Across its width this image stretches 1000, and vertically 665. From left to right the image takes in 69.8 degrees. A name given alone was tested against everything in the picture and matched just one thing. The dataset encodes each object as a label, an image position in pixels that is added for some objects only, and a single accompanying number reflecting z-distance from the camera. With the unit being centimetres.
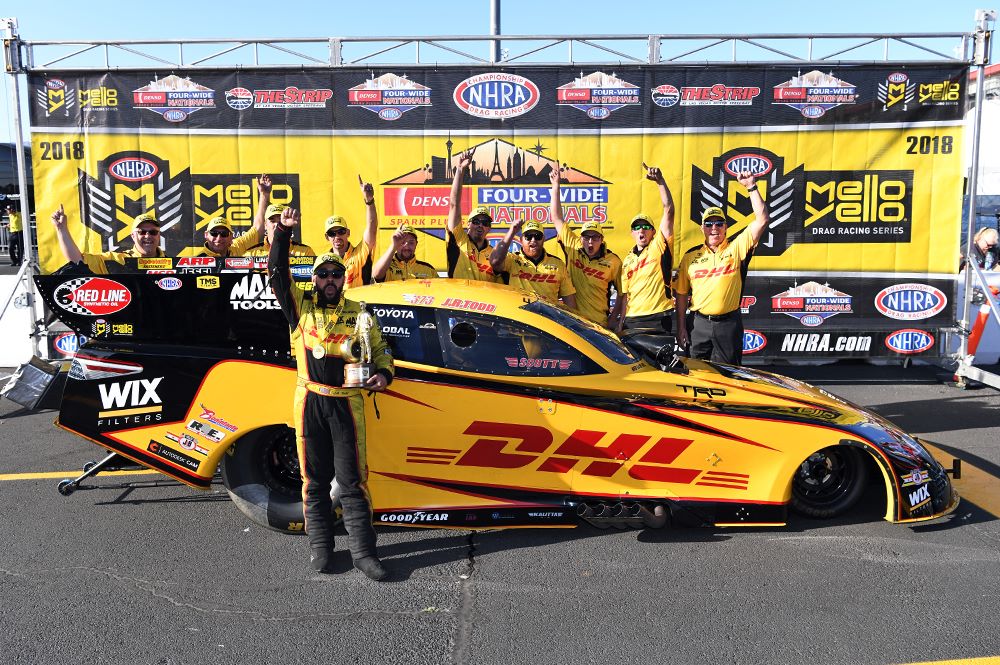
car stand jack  452
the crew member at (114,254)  573
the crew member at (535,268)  569
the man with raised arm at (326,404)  356
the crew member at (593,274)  606
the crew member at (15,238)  1822
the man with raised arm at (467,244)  555
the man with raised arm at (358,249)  526
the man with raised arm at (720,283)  552
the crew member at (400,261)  527
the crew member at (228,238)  618
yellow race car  389
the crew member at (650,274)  609
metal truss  744
